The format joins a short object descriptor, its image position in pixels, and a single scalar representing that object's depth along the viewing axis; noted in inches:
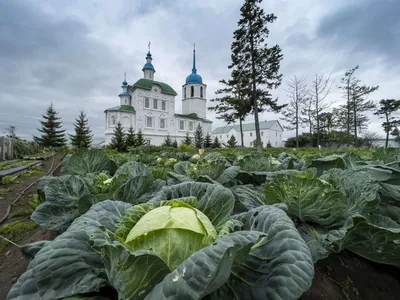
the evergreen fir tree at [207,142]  1769.7
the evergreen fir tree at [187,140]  1694.9
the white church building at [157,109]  1670.8
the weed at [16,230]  84.2
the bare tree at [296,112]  1151.6
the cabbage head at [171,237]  30.8
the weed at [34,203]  106.1
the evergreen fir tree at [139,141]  1087.1
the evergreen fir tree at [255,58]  805.2
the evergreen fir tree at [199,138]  1704.0
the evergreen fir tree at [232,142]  1817.4
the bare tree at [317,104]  1098.1
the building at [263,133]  2742.1
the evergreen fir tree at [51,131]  1278.3
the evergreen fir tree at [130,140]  1027.0
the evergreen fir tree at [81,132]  1348.4
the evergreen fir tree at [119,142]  893.8
